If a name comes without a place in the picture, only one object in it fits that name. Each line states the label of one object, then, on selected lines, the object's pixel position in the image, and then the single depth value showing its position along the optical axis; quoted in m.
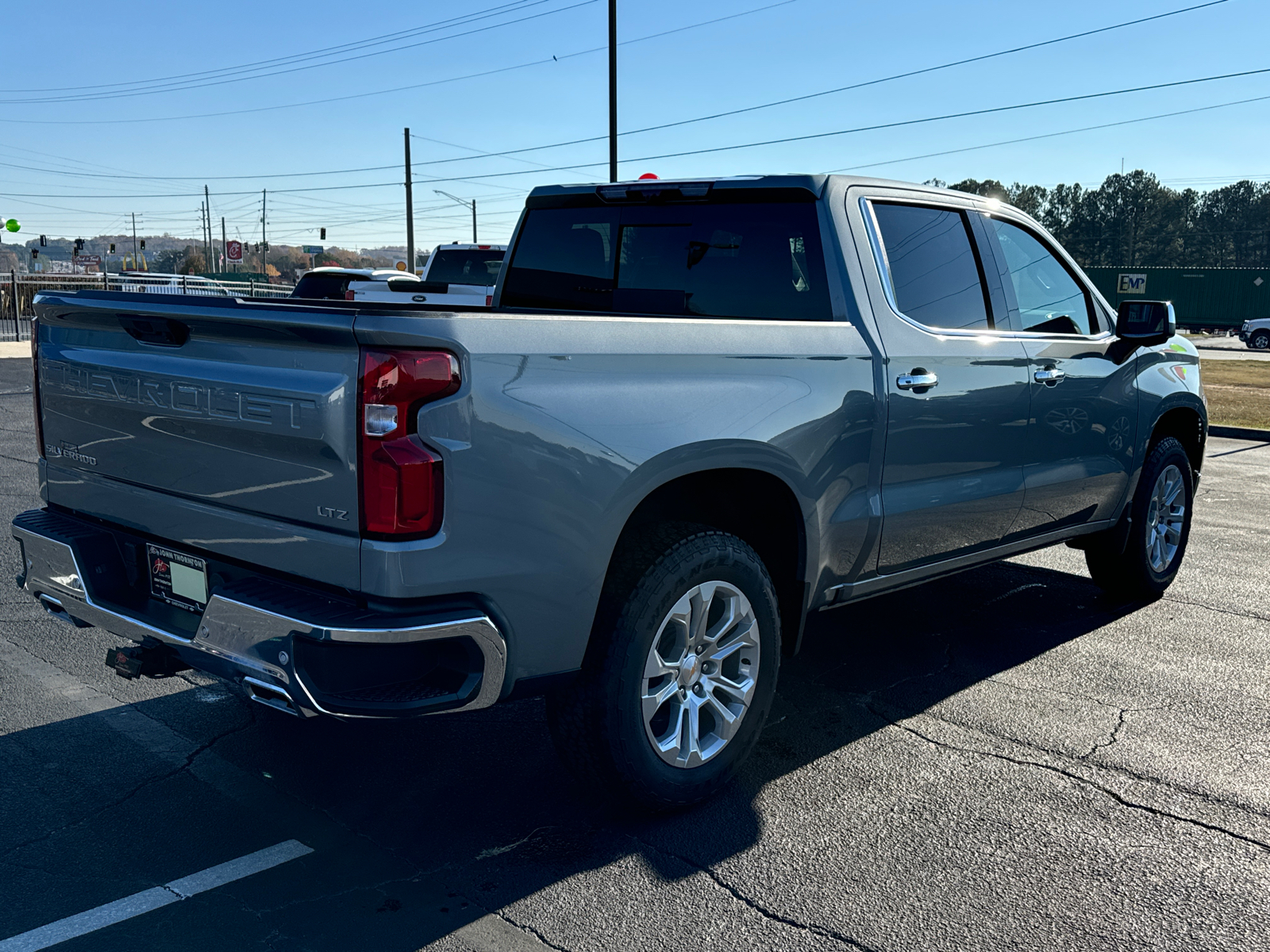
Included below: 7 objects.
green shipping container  54.34
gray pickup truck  2.70
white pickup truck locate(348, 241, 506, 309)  14.05
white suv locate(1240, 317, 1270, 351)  38.75
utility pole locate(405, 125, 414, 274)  47.31
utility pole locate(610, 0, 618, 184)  22.56
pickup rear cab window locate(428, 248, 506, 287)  14.21
